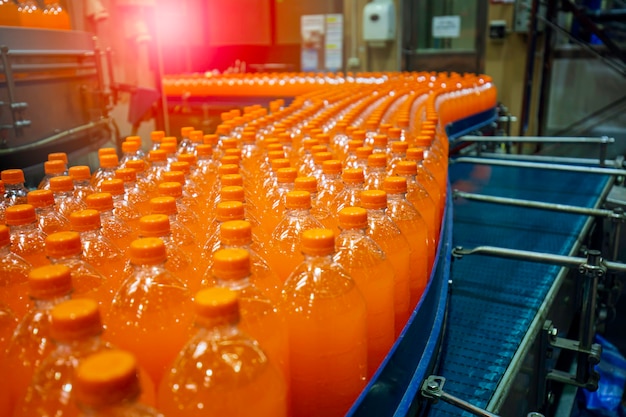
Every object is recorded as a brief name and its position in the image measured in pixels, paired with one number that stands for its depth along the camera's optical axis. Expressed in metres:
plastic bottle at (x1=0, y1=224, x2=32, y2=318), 0.94
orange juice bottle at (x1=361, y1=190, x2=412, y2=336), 1.16
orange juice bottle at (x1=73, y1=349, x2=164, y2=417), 0.51
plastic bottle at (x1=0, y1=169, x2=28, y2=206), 1.53
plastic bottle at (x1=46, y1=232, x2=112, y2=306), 0.85
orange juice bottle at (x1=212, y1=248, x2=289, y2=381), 0.77
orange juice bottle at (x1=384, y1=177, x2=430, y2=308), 1.30
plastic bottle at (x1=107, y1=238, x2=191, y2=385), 0.81
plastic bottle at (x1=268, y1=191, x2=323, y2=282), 1.10
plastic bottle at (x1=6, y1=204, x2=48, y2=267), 1.06
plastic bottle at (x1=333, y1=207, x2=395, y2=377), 1.02
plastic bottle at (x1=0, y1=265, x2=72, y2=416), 0.72
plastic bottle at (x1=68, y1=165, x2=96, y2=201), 1.57
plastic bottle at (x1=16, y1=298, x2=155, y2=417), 0.60
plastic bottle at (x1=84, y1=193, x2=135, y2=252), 1.17
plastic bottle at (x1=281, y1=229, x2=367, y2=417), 0.88
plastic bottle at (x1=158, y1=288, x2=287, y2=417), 0.64
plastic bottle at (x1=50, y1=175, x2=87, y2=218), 1.36
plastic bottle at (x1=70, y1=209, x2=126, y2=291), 1.00
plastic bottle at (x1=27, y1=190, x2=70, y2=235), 1.22
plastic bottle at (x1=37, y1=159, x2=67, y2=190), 1.60
